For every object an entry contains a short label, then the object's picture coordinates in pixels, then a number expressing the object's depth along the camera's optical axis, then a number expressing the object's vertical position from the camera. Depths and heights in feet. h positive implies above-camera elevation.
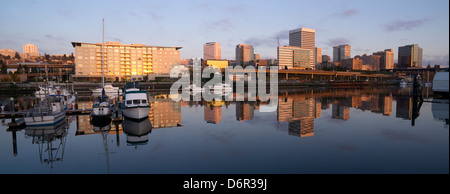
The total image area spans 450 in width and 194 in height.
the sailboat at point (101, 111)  92.73 -9.27
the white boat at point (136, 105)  85.35 -6.75
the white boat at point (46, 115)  77.25 -9.09
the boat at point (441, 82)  154.10 +1.39
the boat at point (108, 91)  211.61 -4.74
